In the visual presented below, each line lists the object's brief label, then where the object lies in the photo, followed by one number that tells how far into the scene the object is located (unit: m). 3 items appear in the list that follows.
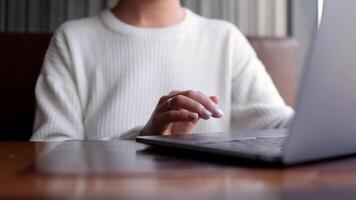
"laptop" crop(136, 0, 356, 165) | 0.35
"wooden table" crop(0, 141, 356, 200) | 0.29
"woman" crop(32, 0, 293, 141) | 1.08
